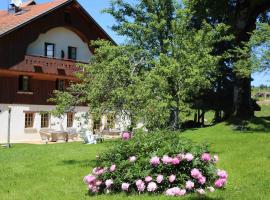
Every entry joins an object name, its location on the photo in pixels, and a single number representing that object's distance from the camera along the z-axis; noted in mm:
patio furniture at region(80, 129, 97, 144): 27422
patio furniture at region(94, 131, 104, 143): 27519
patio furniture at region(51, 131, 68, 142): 33375
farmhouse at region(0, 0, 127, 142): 34650
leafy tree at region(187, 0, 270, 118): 27375
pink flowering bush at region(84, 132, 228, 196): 9164
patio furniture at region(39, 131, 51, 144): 33909
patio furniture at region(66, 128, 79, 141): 35188
